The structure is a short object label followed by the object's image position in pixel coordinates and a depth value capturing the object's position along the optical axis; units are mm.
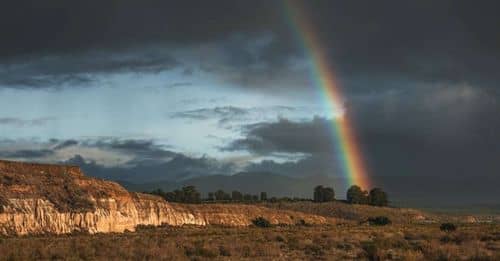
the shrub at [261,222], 119606
